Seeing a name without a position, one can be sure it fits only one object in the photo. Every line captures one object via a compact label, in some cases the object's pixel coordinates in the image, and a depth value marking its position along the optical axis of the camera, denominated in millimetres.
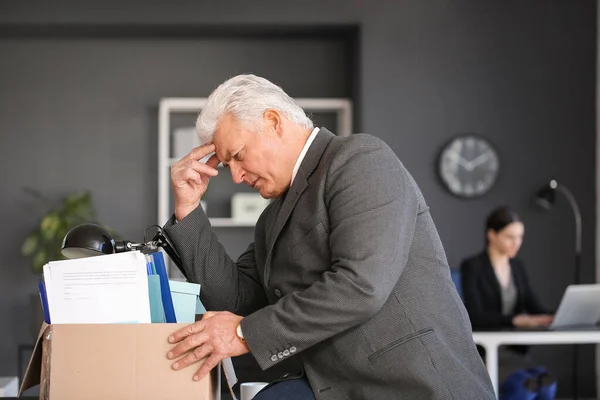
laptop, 4383
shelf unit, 6336
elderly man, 1920
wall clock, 6207
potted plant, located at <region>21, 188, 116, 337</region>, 6145
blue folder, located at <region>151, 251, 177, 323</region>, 2020
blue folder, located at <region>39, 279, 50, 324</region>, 1973
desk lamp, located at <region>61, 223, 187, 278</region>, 2158
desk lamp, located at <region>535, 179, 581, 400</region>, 5750
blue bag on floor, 4512
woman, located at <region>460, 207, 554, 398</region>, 4895
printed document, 1942
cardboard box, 1934
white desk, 4309
